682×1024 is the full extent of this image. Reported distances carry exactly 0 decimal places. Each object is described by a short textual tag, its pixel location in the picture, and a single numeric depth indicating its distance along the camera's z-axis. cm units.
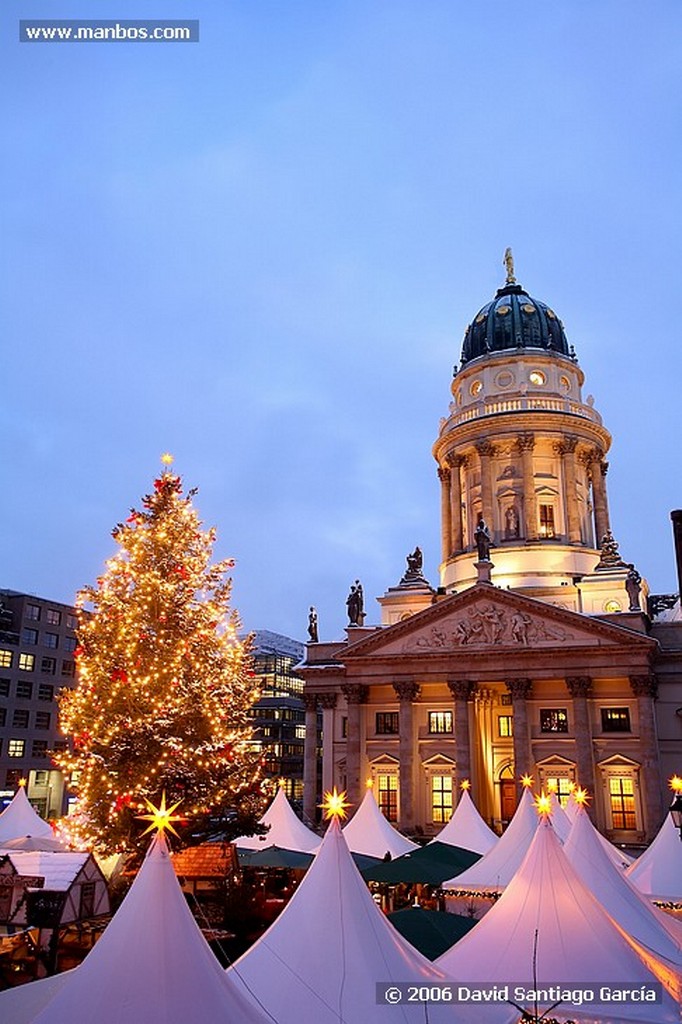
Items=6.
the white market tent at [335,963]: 1110
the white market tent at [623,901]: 1667
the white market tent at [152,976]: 935
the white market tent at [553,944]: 1288
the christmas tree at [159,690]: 2169
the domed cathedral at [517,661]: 4462
